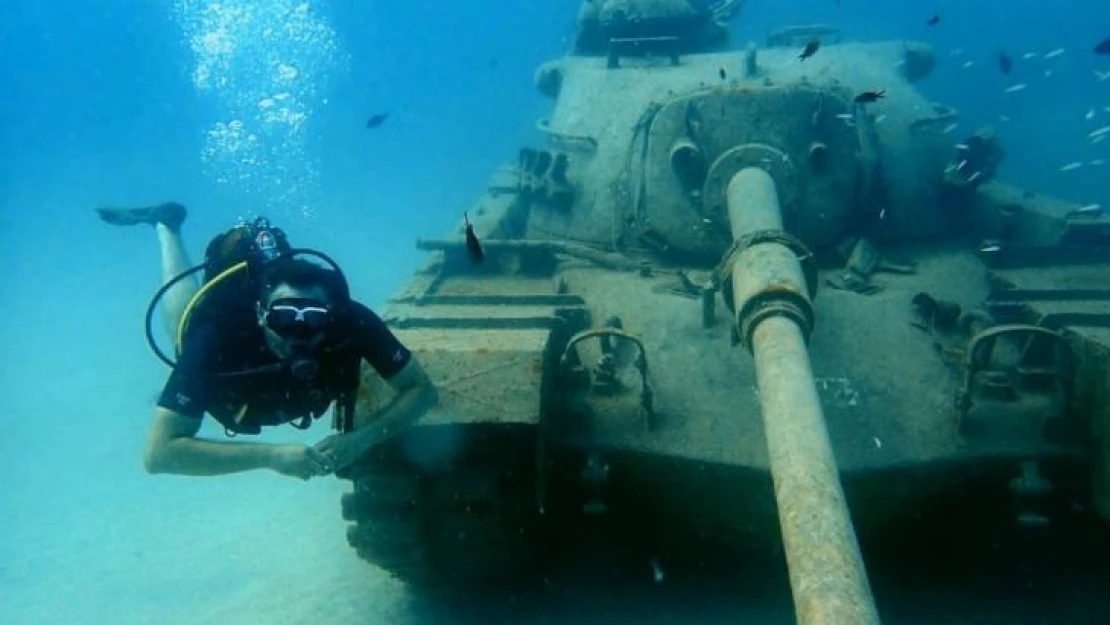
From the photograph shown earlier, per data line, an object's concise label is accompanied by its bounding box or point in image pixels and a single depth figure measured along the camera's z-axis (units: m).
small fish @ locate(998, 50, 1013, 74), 8.48
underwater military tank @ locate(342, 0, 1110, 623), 4.01
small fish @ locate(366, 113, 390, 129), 10.29
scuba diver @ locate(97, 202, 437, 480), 3.45
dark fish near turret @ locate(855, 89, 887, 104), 5.88
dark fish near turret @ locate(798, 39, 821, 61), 6.38
